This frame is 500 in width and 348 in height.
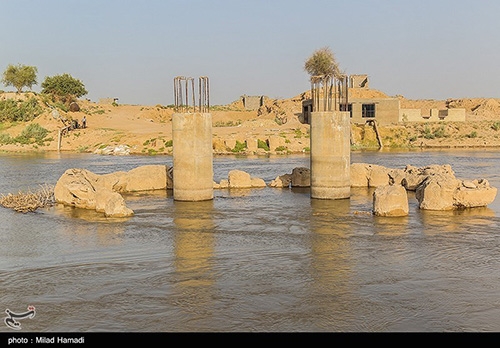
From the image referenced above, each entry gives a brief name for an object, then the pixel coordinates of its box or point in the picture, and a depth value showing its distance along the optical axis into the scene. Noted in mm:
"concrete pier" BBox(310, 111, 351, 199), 21344
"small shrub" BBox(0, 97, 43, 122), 68625
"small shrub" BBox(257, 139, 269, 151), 51531
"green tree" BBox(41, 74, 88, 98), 86875
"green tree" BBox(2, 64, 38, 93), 85812
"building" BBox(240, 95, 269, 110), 103438
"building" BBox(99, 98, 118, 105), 98750
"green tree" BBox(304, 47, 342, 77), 76769
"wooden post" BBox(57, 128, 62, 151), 58088
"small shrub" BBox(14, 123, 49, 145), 59344
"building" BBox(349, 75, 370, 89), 82500
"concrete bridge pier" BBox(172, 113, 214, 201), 21125
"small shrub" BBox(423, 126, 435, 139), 61344
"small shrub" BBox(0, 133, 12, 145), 59566
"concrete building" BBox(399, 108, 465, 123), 66188
